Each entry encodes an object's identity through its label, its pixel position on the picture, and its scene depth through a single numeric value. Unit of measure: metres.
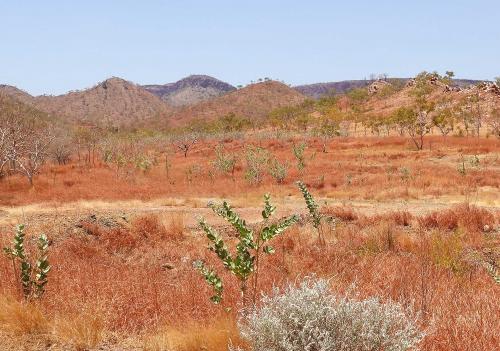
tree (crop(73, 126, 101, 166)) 66.31
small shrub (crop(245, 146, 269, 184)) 31.12
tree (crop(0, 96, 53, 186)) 33.38
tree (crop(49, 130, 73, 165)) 57.41
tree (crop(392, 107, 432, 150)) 55.17
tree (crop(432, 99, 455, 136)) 62.94
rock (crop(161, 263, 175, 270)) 10.46
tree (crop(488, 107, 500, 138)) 62.66
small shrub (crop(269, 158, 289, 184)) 30.55
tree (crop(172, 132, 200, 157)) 70.76
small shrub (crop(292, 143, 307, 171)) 33.38
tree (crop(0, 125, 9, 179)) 30.41
